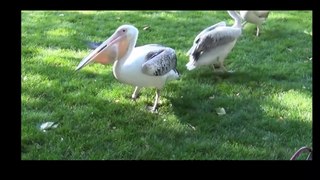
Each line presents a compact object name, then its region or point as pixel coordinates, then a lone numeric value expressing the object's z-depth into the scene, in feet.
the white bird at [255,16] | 11.02
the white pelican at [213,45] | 9.29
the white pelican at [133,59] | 7.54
